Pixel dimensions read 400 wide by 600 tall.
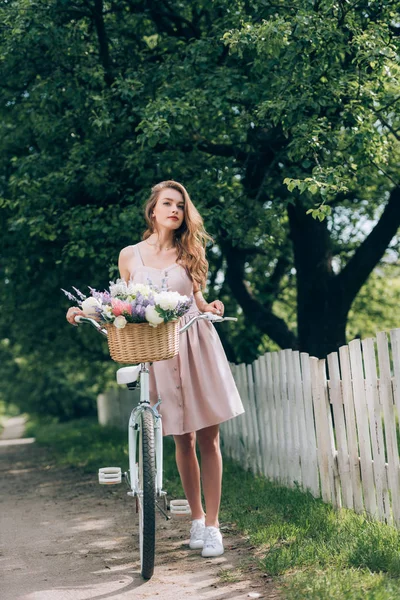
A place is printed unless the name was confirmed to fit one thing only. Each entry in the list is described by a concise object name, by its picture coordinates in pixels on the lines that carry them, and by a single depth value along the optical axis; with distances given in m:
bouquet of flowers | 4.18
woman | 4.82
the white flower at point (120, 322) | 4.18
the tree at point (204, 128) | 6.95
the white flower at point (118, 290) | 4.32
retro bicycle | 4.21
